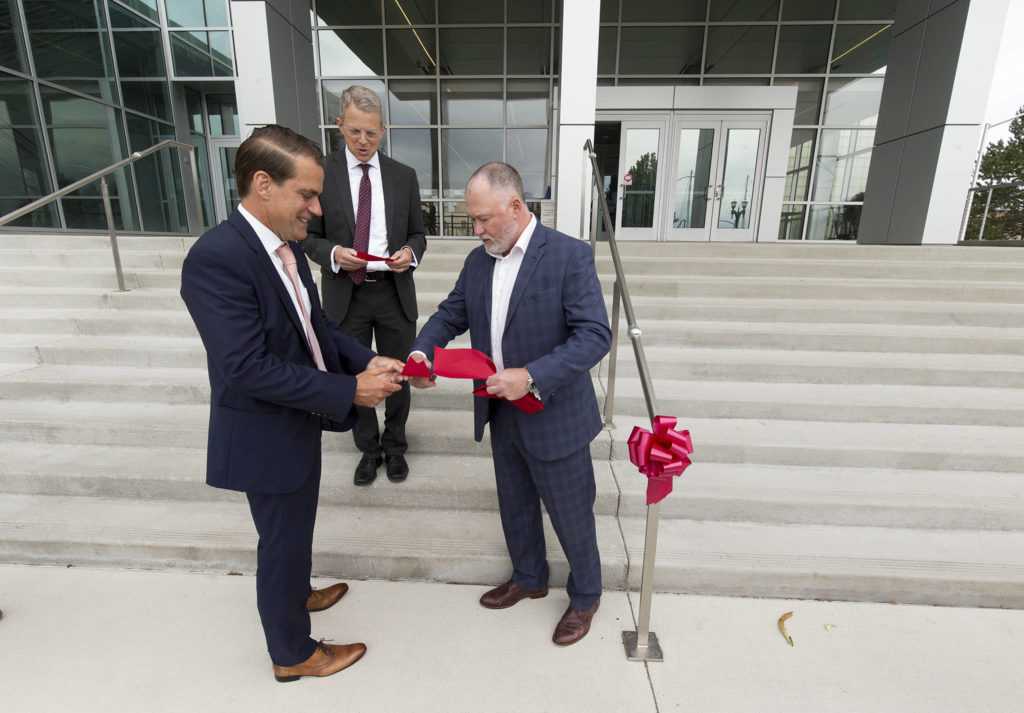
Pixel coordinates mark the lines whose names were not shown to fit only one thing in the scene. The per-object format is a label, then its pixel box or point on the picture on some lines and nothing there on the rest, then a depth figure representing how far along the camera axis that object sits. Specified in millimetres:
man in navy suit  1415
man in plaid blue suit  1727
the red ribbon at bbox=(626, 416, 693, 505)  1695
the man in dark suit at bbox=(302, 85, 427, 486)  2521
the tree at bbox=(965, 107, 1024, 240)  8312
